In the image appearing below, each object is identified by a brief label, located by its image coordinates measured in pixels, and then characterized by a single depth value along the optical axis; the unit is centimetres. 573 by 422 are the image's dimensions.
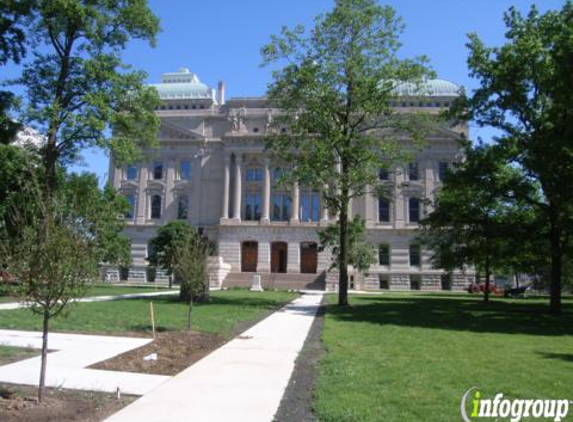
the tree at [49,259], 647
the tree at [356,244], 3222
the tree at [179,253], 1530
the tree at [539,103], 1812
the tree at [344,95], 2606
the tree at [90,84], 2220
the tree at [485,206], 2166
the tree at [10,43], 2239
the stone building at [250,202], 5581
